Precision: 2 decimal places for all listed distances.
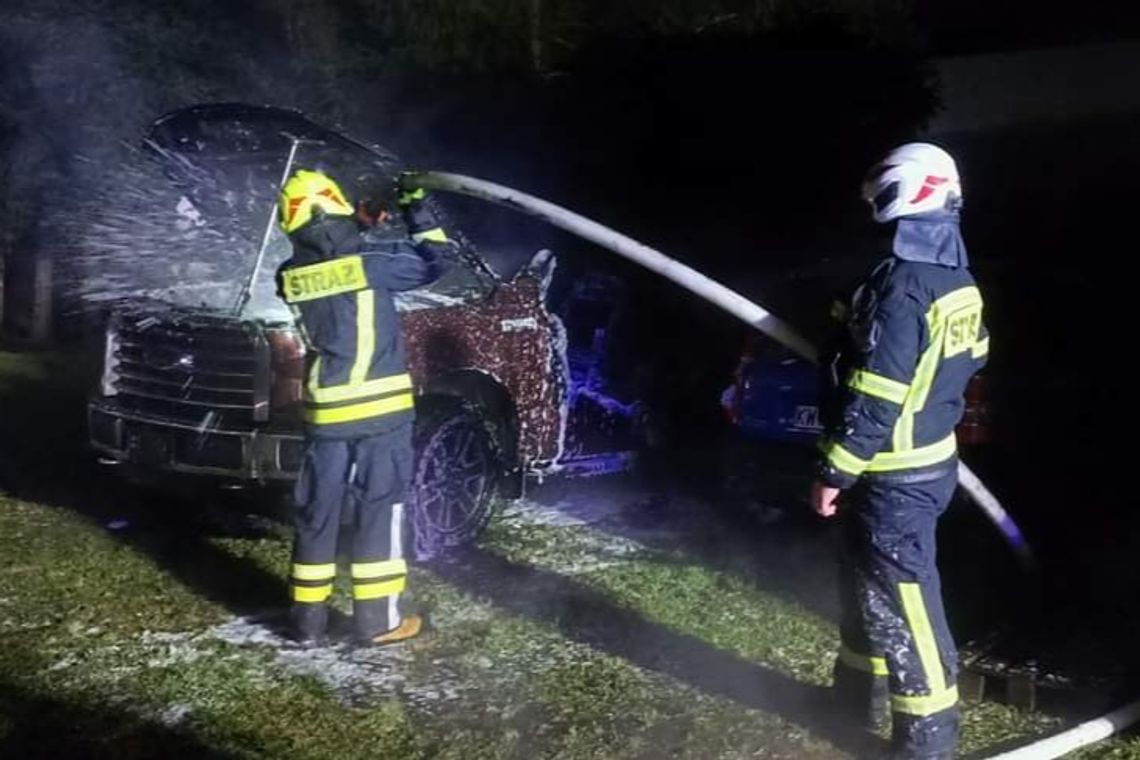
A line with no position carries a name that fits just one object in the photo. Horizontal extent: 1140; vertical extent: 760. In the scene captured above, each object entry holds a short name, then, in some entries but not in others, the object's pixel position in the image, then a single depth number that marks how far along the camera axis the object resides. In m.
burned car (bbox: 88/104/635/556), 6.88
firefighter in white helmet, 4.89
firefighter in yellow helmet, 6.16
